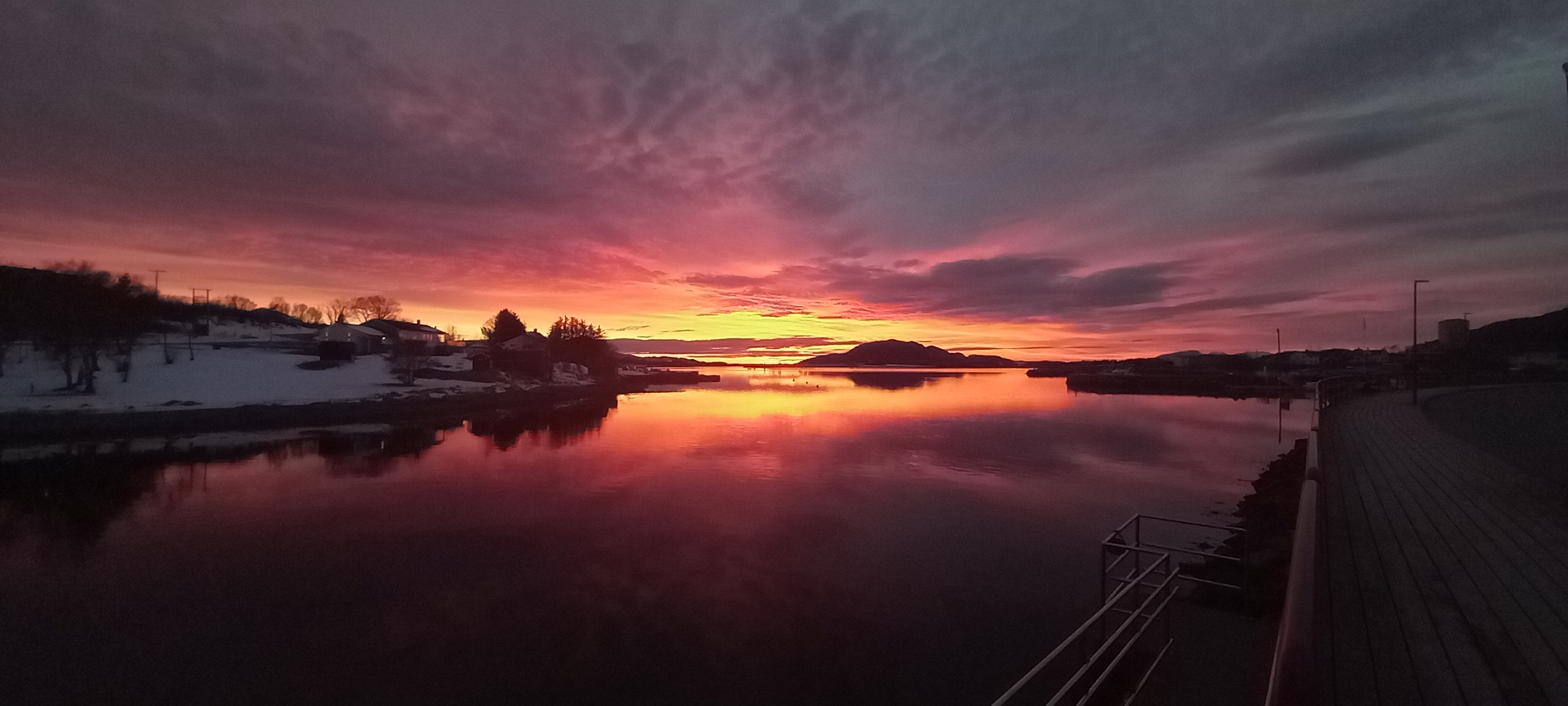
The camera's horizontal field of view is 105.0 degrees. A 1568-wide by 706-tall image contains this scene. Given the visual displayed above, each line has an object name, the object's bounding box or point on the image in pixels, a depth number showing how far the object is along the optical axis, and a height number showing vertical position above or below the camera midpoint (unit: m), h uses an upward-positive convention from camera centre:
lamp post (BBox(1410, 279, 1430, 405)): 29.02 +3.30
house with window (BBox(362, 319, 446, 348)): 57.01 +2.82
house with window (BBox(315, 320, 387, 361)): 45.03 +1.43
